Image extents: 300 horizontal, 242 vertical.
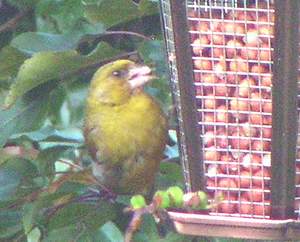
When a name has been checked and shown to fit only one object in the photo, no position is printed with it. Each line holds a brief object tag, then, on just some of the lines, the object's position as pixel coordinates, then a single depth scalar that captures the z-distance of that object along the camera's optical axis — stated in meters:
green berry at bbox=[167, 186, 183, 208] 4.29
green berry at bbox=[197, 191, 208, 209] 4.38
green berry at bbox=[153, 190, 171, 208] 4.22
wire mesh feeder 4.80
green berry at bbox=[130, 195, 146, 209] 4.17
